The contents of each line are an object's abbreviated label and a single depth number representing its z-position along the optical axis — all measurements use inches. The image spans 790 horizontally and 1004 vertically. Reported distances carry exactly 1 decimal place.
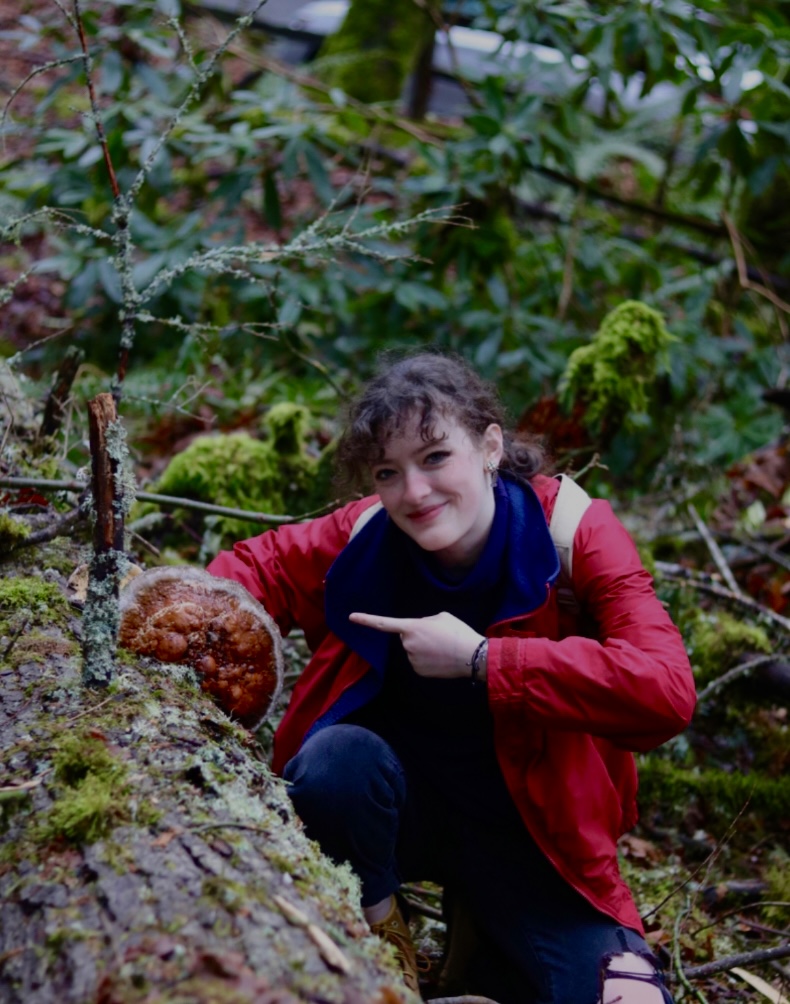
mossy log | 48.4
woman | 79.8
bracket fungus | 82.4
